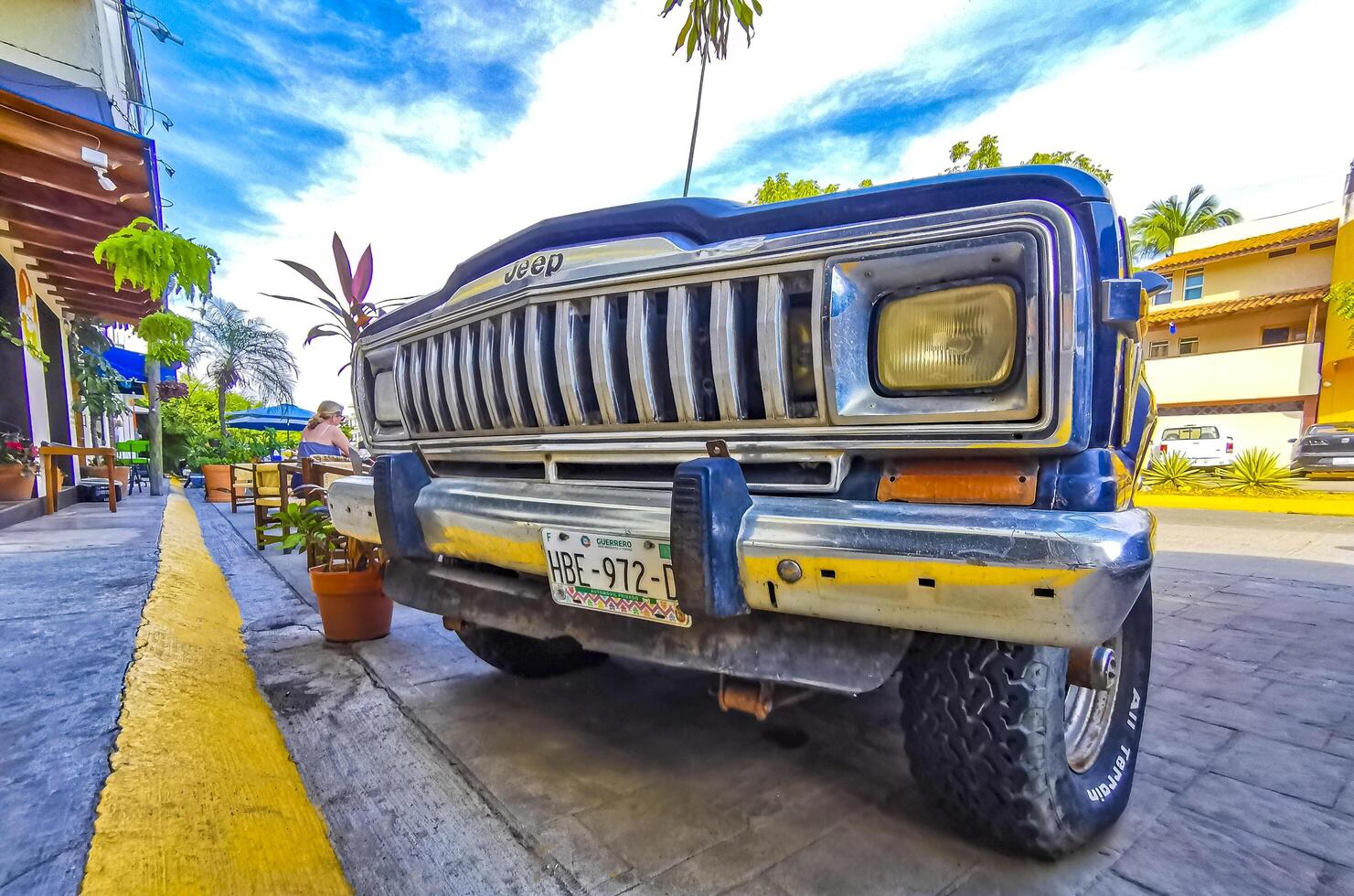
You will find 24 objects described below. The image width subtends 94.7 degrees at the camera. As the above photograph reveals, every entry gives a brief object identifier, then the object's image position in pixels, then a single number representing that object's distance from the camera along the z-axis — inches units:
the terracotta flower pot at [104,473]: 384.2
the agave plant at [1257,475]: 427.4
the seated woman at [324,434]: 225.0
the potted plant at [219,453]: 652.1
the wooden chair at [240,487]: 352.8
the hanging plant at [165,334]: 220.8
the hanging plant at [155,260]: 147.4
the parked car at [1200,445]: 625.9
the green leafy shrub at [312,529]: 120.3
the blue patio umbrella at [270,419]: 533.0
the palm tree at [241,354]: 812.0
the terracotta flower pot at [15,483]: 229.9
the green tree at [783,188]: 426.3
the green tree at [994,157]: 389.7
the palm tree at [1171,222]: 1015.6
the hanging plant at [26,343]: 249.1
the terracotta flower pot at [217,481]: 445.8
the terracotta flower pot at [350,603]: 114.0
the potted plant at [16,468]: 231.0
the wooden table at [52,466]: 234.2
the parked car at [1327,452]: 539.2
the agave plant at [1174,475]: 459.5
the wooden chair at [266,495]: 201.6
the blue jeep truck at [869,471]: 42.5
